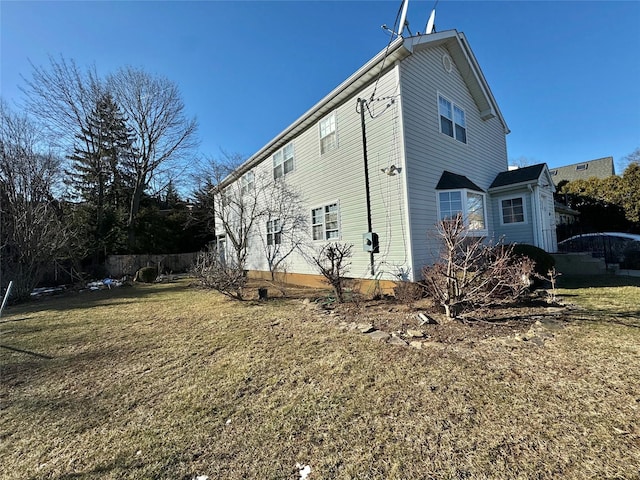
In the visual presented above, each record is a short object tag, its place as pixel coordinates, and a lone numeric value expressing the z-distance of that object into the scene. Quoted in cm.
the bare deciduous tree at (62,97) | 1738
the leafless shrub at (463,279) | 496
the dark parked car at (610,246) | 1052
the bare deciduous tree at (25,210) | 1092
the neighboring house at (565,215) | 1477
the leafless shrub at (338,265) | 729
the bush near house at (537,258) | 748
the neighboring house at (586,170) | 2410
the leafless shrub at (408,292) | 695
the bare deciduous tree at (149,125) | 1984
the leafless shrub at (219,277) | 794
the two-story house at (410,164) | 773
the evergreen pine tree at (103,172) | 1869
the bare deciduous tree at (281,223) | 1152
